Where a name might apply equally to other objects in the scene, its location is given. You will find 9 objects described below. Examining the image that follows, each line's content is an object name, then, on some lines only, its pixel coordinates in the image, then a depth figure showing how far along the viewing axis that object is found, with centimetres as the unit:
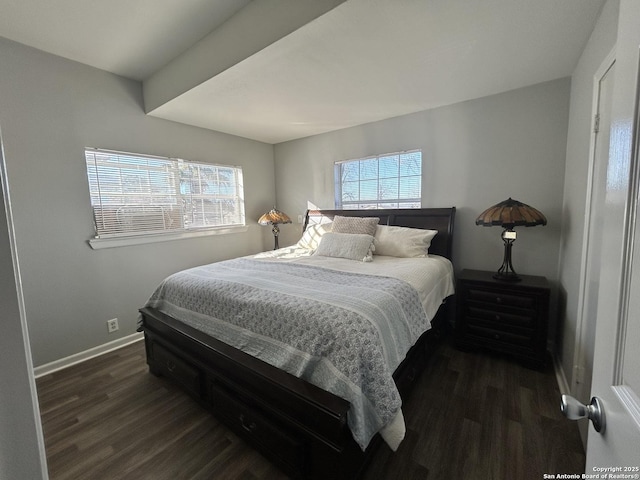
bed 119
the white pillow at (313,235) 320
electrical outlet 260
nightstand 208
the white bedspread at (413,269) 194
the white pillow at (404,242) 262
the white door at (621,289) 46
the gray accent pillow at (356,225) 289
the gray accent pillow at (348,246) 260
